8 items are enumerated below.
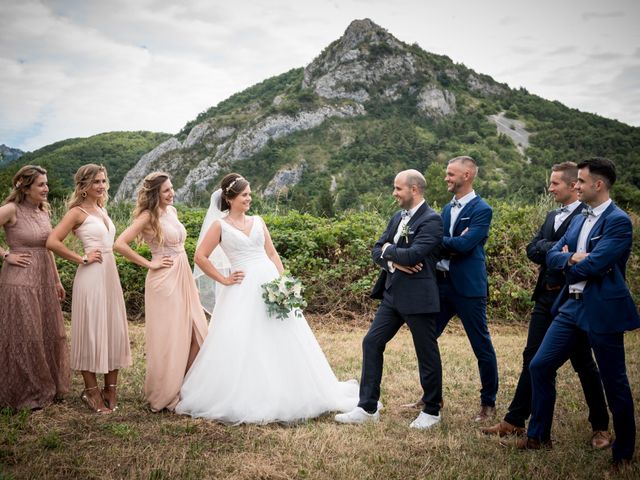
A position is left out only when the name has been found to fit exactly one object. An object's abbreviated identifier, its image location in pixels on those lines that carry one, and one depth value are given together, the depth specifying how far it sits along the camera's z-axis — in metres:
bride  4.57
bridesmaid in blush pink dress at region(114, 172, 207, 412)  4.86
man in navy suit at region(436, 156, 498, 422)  4.55
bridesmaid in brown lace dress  4.81
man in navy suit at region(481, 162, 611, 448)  4.09
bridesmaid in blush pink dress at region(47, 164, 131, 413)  4.84
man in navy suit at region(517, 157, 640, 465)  3.43
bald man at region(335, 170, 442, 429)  4.36
